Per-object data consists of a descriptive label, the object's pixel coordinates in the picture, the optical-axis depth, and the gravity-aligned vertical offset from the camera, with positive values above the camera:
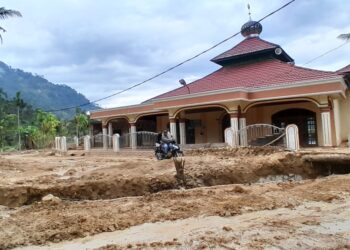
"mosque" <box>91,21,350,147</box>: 17.59 +2.09
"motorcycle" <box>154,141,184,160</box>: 15.36 -0.25
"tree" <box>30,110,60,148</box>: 37.03 +1.74
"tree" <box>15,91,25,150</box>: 42.75 +5.55
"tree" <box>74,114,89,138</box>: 40.67 +2.90
